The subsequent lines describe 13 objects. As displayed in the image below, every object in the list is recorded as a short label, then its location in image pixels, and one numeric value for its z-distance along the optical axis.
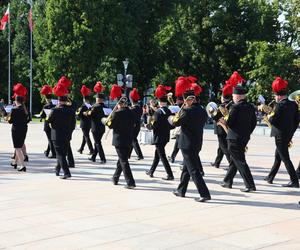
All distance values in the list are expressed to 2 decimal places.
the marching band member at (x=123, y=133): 10.02
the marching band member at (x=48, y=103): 14.38
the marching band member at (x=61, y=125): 11.21
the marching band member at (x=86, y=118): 15.06
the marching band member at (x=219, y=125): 11.66
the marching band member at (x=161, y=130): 11.22
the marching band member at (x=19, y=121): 12.27
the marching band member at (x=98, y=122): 13.98
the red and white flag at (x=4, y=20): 43.44
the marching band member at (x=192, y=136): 8.68
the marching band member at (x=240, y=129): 9.51
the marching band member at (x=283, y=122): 10.29
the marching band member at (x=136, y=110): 13.38
